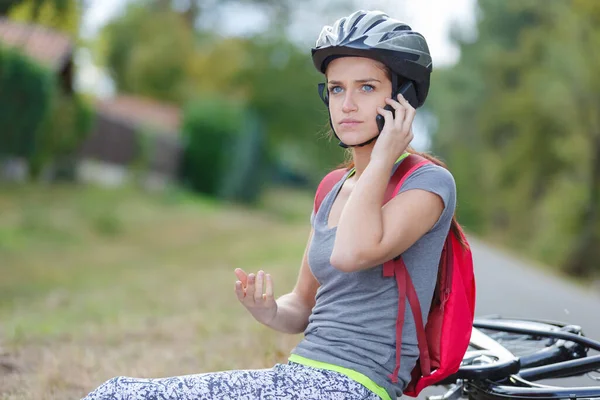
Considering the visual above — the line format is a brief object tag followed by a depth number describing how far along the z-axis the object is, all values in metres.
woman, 4.61
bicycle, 5.25
